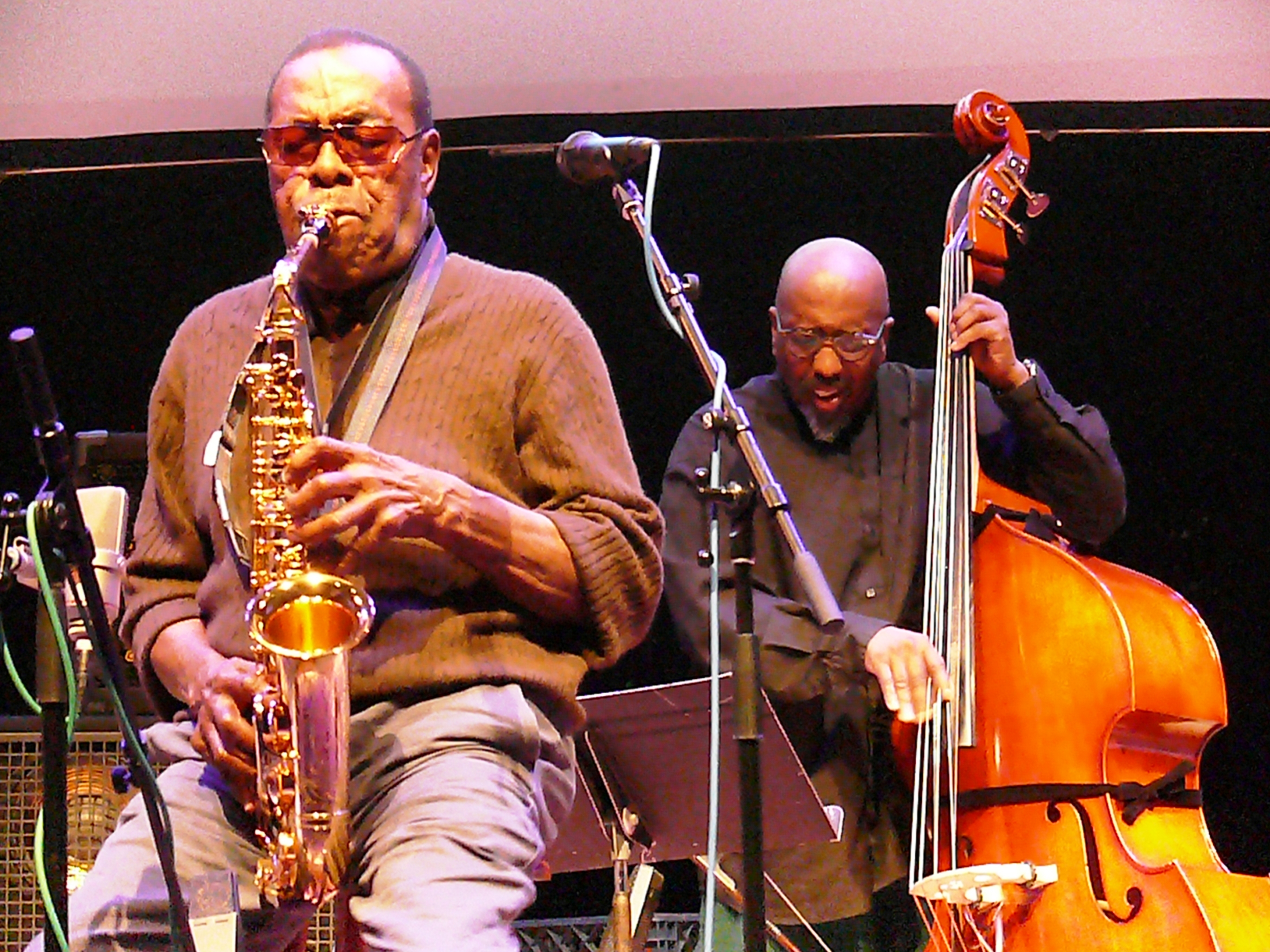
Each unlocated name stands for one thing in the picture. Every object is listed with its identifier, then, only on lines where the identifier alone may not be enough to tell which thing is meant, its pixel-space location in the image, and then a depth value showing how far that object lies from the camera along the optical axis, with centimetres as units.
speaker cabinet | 661
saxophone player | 412
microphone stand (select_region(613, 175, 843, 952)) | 434
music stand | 567
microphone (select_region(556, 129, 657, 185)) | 514
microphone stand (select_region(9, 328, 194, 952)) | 341
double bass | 552
